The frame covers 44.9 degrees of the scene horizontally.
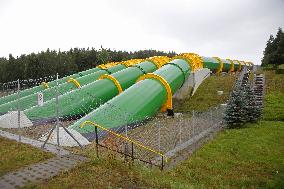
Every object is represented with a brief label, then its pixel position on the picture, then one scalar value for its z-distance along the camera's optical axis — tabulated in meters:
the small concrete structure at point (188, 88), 30.69
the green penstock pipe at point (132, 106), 18.03
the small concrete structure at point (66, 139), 15.58
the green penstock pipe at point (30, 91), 31.09
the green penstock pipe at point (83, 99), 22.35
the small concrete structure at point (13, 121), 21.42
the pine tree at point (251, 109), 23.25
